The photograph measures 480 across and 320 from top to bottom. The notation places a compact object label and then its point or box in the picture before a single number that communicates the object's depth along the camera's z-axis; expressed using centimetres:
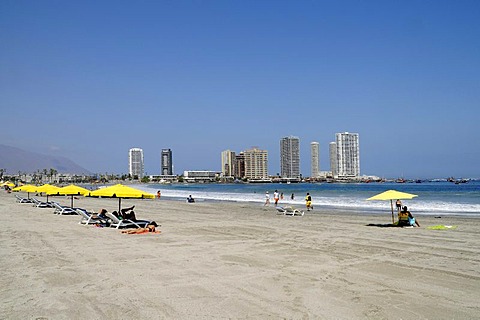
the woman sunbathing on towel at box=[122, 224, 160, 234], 1585
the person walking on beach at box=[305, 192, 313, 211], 3142
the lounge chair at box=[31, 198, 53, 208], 3117
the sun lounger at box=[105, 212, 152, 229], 1716
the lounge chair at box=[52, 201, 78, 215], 2465
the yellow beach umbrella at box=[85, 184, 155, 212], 1692
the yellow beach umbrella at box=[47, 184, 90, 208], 2184
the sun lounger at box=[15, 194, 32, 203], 3714
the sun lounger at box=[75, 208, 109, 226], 1846
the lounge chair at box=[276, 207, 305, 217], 2652
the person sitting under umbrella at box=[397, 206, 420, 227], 1859
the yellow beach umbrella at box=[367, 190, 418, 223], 1800
